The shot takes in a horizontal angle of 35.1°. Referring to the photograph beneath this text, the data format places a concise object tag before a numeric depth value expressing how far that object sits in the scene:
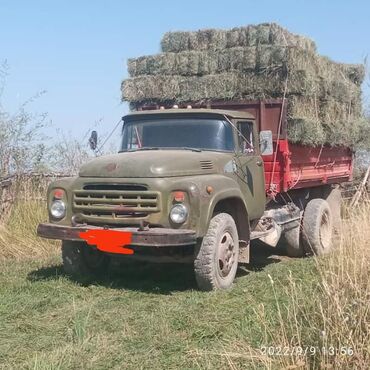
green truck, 6.33
